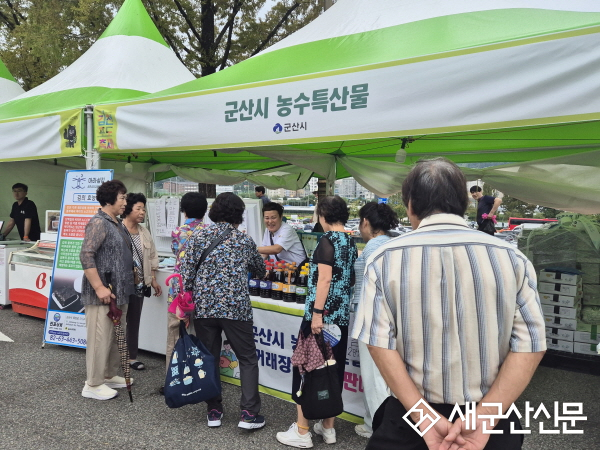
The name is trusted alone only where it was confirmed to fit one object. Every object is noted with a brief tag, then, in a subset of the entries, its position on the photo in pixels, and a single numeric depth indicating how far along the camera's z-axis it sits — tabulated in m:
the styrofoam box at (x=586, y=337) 4.08
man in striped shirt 1.23
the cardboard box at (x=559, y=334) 4.15
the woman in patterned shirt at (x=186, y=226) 3.42
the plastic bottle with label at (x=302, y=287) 3.30
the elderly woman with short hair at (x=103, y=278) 3.19
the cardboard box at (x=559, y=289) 4.11
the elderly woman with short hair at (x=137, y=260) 3.88
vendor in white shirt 4.14
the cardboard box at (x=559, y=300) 4.12
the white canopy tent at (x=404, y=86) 2.32
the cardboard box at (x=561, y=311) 4.12
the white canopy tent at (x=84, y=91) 4.54
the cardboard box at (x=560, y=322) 4.12
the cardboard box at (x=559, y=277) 4.09
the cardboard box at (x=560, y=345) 4.16
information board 4.30
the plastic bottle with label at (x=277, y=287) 3.43
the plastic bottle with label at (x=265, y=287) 3.49
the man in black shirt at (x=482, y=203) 7.79
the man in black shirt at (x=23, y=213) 6.84
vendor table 3.10
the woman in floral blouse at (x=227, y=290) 2.80
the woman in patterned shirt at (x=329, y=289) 2.62
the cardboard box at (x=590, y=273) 4.19
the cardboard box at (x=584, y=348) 4.06
